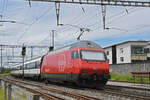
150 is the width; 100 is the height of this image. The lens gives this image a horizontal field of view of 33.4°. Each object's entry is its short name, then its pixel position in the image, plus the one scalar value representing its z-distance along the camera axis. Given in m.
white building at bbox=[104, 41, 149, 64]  53.91
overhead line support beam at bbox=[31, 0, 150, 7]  18.27
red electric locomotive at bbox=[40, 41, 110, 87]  15.98
